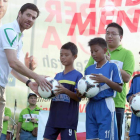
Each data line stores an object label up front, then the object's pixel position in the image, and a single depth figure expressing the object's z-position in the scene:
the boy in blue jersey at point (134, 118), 4.04
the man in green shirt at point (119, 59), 4.42
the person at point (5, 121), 7.16
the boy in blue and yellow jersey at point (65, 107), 4.28
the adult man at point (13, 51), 4.14
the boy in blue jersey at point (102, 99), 3.98
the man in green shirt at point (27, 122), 7.42
